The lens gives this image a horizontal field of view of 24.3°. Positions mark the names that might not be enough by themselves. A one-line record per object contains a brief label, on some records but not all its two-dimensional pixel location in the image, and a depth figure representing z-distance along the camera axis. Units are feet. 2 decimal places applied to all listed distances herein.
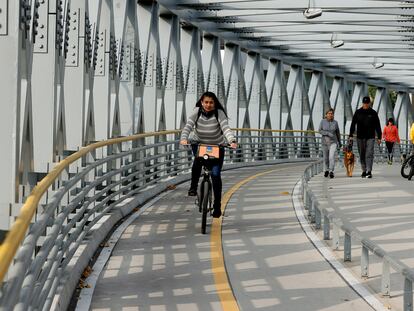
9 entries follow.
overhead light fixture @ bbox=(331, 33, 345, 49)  96.89
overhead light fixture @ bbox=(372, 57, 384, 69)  132.26
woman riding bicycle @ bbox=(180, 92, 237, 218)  41.42
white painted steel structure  29.32
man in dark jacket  72.84
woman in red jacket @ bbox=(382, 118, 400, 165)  118.32
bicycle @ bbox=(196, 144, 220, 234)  40.50
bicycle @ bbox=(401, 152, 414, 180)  76.13
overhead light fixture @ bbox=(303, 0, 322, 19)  74.90
